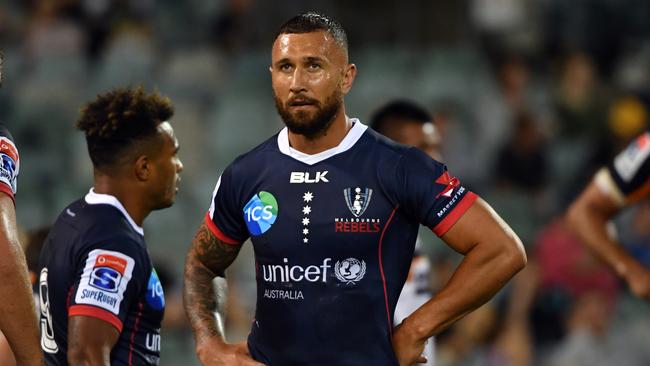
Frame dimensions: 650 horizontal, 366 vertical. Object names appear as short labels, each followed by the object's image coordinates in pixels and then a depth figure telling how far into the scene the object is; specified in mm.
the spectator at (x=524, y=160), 22125
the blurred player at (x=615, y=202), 13398
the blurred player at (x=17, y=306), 8680
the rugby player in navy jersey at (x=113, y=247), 9828
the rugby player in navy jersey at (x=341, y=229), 9047
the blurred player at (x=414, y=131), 13070
